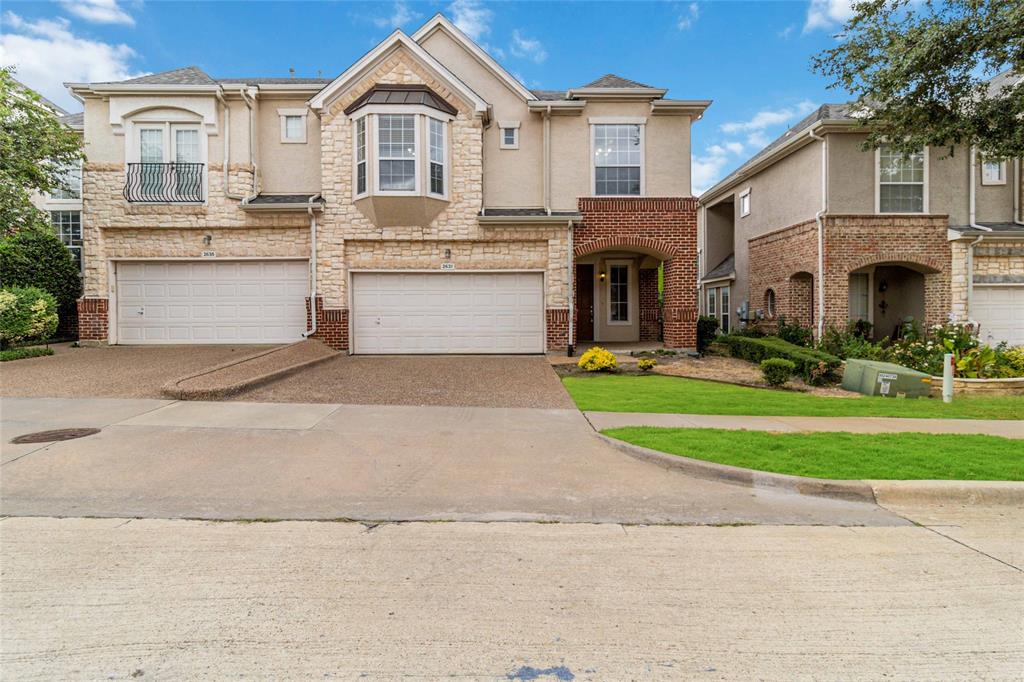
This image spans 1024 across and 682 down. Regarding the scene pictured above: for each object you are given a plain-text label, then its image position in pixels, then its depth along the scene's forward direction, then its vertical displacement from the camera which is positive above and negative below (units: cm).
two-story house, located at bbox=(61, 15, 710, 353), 1509 +346
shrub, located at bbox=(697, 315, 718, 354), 1833 +4
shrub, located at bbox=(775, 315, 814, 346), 1603 -13
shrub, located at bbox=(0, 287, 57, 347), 1318 +46
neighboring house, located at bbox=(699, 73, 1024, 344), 1517 +296
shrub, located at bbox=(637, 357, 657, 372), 1266 -82
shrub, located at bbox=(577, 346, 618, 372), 1248 -72
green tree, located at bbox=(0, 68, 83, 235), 1313 +470
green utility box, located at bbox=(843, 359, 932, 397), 1048 -104
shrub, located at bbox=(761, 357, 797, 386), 1104 -84
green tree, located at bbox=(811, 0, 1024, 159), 959 +508
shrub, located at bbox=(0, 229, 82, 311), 1525 +194
